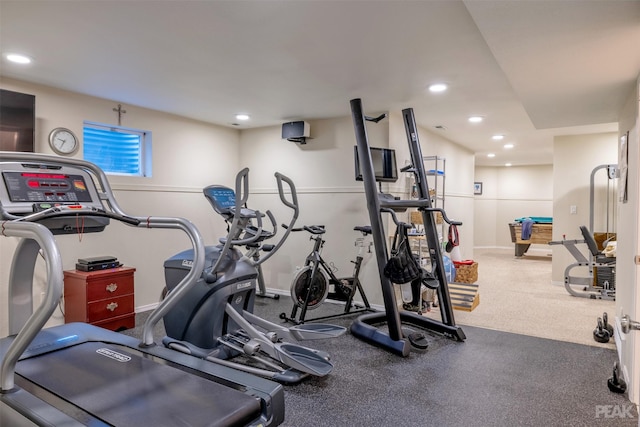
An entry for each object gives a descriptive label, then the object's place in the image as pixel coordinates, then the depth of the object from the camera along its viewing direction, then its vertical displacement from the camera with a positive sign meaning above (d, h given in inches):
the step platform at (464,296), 183.0 -42.1
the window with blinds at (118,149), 168.2 +26.3
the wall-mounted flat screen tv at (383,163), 166.4 +19.2
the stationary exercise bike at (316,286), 161.3 -33.3
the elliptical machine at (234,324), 109.7 -36.0
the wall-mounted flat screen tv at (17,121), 130.9 +29.2
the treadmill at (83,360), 61.4 -32.7
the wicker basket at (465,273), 222.1 -36.4
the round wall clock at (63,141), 147.3 +25.1
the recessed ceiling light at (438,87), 142.9 +44.7
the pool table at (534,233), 349.7 -22.1
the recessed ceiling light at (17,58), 116.8 +44.8
